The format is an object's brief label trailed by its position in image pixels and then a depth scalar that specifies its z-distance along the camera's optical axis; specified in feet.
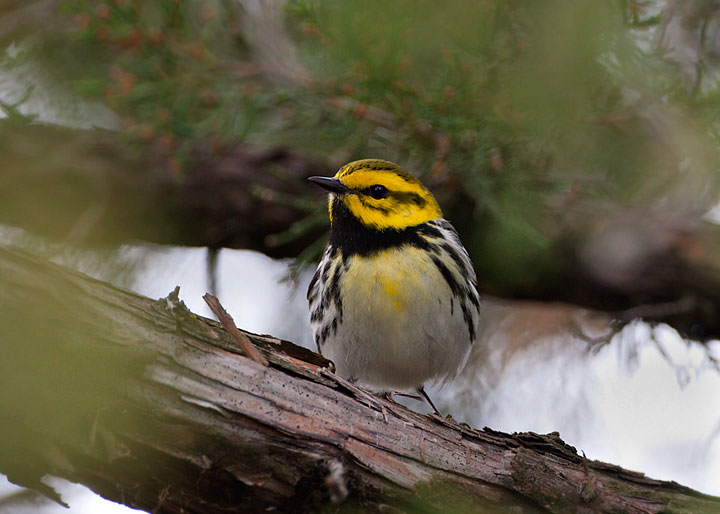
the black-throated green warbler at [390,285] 20.79
